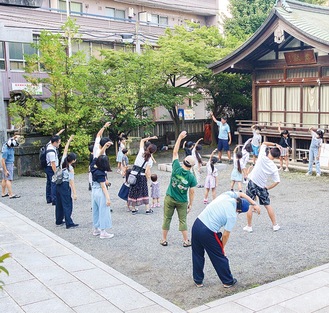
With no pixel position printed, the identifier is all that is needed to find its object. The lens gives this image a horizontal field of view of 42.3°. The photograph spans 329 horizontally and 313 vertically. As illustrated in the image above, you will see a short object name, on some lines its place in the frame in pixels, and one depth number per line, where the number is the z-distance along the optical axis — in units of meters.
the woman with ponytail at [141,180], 10.43
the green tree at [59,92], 17.38
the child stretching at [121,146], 15.15
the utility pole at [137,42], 24.43
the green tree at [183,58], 20.73
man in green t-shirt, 7.63
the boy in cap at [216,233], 6.06
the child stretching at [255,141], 16.58
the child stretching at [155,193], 11.22
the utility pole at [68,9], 24.07
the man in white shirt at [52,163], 11.22
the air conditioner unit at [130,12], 30.92
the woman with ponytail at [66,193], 9.50
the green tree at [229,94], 23.53
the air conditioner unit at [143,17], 31.84
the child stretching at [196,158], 12.42
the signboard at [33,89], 18.23
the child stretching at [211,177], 11.36
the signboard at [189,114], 26.60
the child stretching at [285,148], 16.12
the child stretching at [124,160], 12.89
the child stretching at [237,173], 11.79
